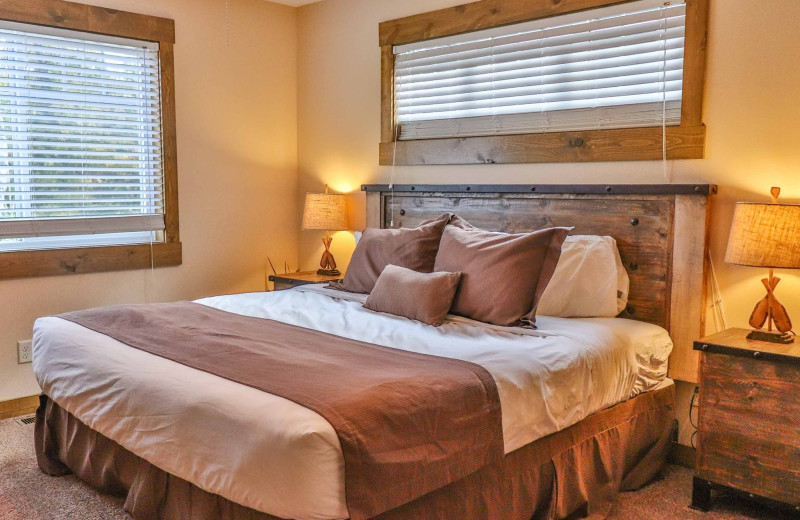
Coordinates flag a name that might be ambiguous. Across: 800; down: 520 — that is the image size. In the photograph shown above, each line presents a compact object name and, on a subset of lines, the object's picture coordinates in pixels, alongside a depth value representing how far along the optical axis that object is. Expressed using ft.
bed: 6.11
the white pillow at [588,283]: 10.46
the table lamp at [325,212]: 14.79
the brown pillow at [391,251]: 11.43
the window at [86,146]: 12.32
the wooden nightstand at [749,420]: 8.39
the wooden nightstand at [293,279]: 14.36
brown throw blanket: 6.14
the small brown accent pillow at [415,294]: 10.06
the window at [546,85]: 10.60
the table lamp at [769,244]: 8.68
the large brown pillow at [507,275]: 9.80
